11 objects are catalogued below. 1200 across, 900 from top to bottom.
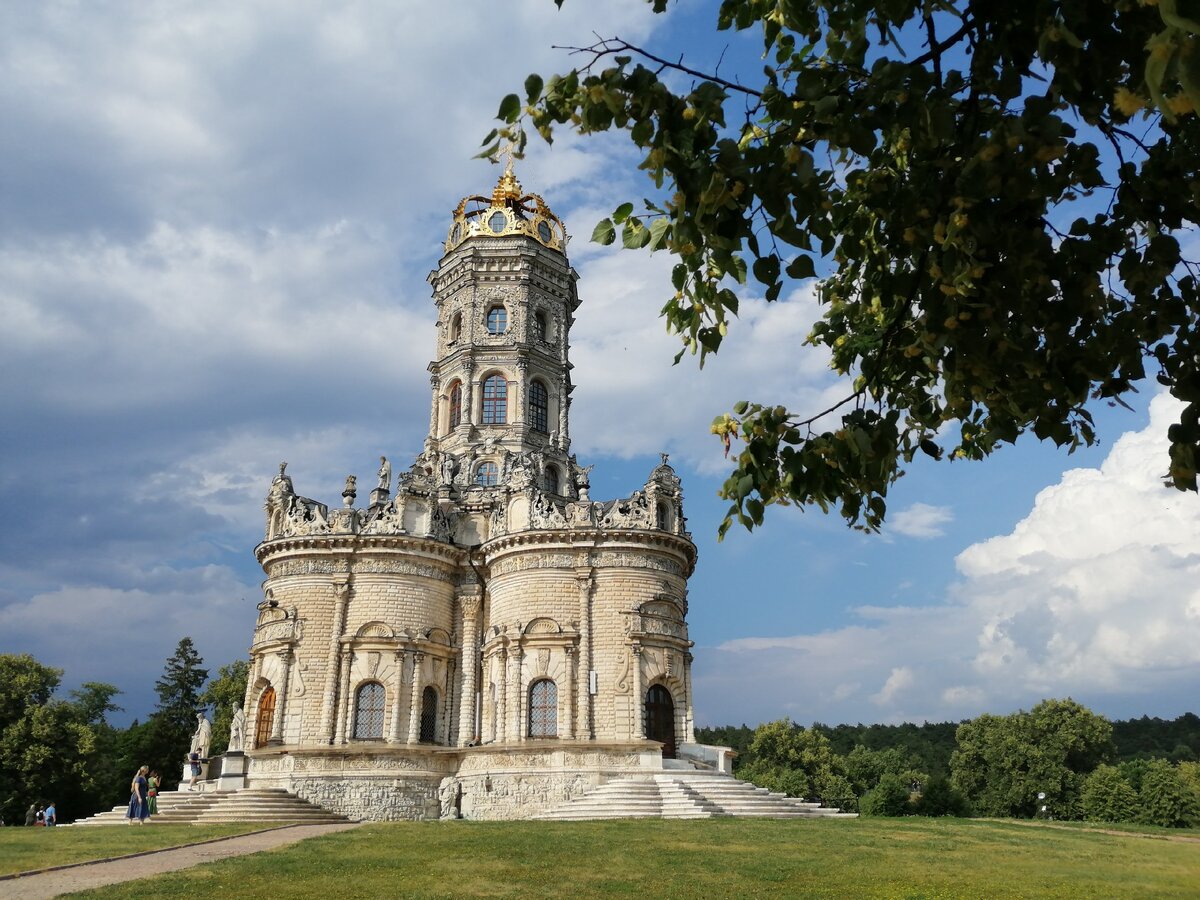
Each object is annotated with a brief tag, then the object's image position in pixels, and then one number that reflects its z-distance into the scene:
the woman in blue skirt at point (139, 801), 29.08
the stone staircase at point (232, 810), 29.98
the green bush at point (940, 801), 47.62
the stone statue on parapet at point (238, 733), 34.50
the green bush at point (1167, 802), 45.84
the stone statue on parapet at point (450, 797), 34.00
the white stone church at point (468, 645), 33.41
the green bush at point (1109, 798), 47.75
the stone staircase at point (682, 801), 27.78
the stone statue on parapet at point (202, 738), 35.69
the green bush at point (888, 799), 41.94
